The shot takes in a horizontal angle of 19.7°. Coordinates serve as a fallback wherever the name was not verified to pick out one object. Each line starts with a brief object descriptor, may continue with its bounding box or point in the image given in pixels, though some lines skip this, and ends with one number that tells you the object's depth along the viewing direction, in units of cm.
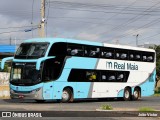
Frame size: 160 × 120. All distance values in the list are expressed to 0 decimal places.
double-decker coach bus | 2670
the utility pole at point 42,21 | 3817
